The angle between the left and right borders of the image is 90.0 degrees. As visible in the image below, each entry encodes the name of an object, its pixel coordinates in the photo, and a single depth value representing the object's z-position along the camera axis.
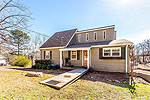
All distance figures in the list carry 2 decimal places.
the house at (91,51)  7.71
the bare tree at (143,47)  25.81
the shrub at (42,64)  10.03
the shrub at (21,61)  13.15
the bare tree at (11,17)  5.50
